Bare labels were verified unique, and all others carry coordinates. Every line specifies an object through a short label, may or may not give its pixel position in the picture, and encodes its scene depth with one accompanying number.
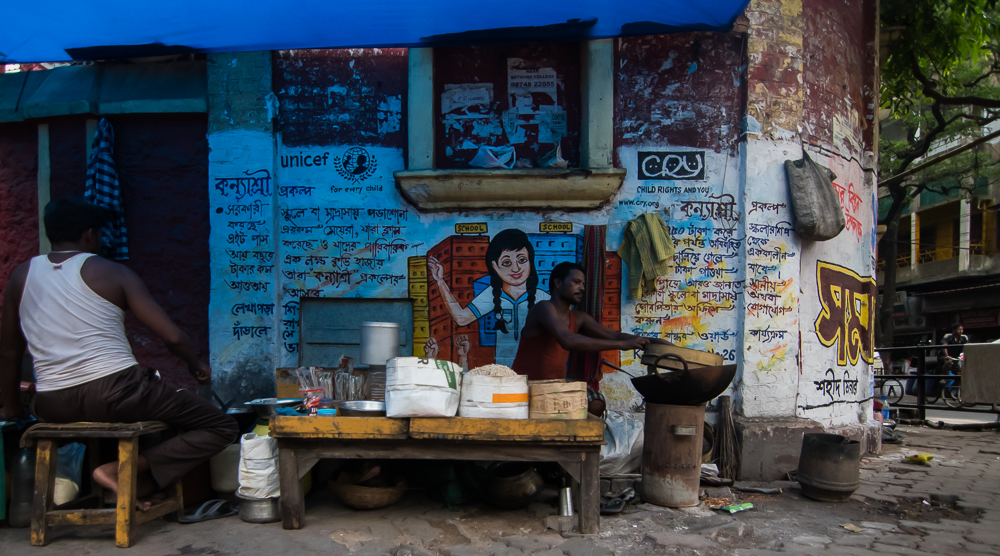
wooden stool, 3.29
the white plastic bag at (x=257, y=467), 3.64
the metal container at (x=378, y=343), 3.97
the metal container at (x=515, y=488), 3.81
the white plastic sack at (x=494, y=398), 3.42
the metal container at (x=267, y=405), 3.78
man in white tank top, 3.34
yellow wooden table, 3.40
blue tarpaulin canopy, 4.06
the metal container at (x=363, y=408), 3.53
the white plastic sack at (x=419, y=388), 3.36
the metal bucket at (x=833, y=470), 4.27
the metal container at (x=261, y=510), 3.69
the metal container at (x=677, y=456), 4.01
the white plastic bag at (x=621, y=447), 4.52
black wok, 3.93
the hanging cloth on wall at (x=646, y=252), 5.04
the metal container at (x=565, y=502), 3.61
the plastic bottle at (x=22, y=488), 3.59
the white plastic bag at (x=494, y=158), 5.36
